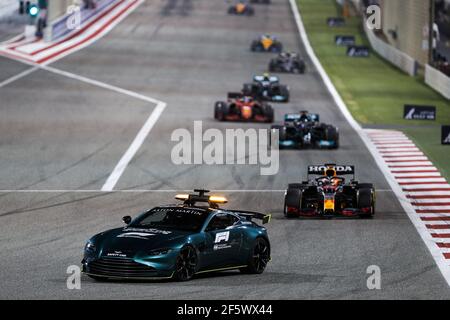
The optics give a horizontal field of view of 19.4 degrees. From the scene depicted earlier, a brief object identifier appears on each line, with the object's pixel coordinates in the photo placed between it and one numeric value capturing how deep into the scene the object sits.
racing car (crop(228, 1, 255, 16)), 95.62
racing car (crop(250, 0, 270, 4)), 103.75
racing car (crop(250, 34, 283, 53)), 75.12
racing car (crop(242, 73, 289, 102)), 53.62
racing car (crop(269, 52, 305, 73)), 66.19
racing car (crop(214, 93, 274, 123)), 46.88
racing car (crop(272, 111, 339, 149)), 40.28
